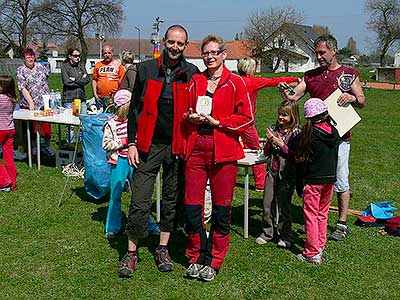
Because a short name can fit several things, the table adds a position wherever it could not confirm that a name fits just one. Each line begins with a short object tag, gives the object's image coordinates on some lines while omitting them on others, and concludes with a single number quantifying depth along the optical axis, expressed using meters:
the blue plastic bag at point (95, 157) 5.99
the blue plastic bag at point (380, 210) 5.55
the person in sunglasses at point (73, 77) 8.51
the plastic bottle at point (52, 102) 8.02
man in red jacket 4.03
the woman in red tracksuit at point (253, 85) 5.80
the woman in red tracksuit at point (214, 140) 3.85
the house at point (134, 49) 68.25
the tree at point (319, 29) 69.25
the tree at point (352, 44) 109.44
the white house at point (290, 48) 54.19
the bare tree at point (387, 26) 52.75
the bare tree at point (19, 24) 49.03
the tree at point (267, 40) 53.85
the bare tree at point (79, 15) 50.06
